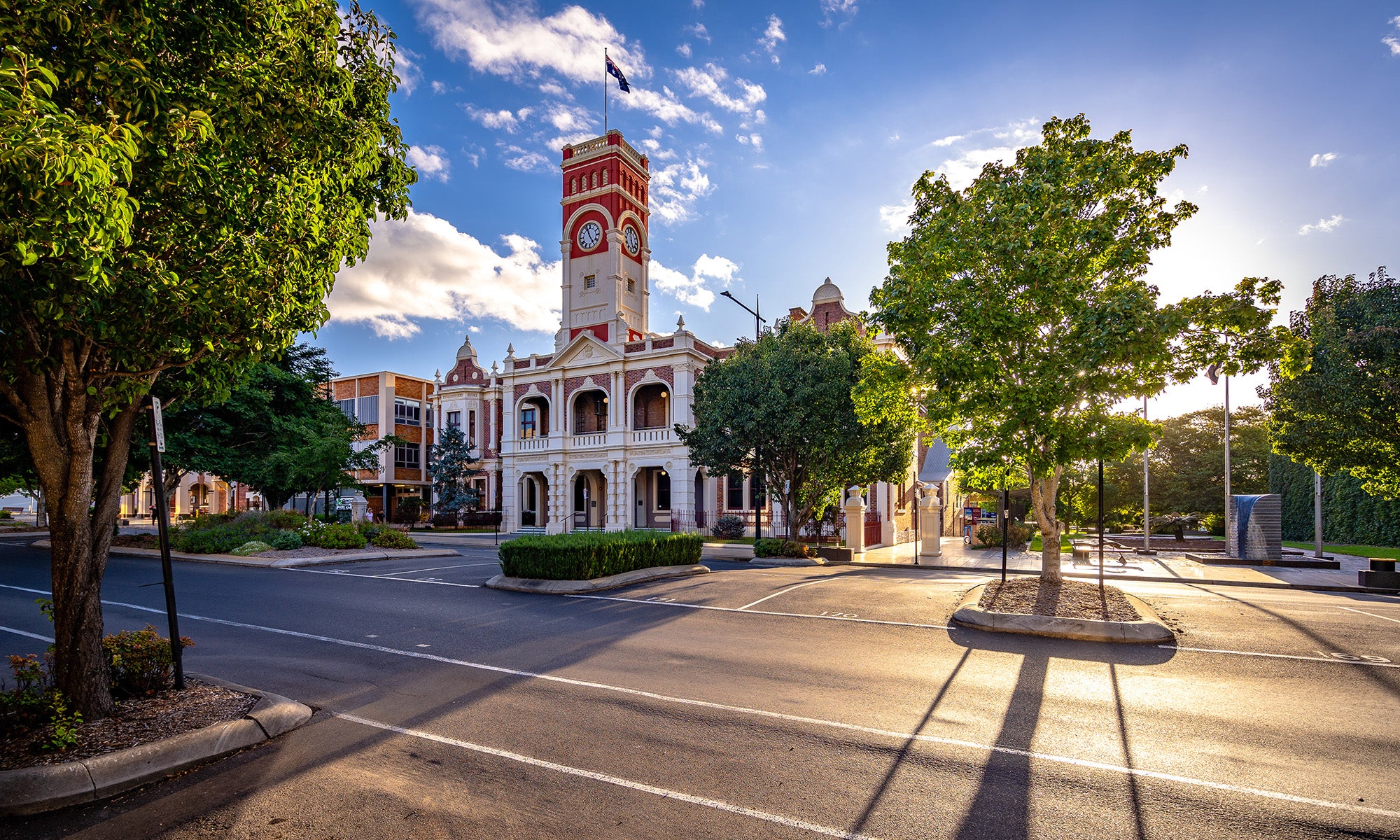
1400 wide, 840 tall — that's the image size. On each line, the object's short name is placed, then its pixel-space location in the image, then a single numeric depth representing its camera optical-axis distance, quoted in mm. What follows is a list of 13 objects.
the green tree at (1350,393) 18688
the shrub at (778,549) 23141
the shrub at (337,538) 22938
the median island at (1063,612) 9922
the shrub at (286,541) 22344
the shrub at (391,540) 24031
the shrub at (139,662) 6348
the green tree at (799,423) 23109
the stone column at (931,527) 24297
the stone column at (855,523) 25234
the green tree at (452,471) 44000
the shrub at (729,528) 31453
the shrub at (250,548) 21359
